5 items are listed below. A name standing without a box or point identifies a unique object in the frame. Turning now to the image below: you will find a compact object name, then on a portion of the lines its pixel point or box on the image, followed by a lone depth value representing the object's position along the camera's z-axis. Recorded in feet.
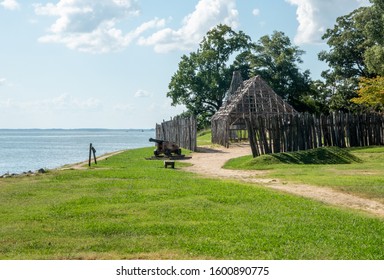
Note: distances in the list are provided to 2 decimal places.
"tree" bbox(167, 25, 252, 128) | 185.98
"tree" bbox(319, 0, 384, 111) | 156.97
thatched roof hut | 124.67
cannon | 88.79
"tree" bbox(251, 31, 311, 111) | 173.27
